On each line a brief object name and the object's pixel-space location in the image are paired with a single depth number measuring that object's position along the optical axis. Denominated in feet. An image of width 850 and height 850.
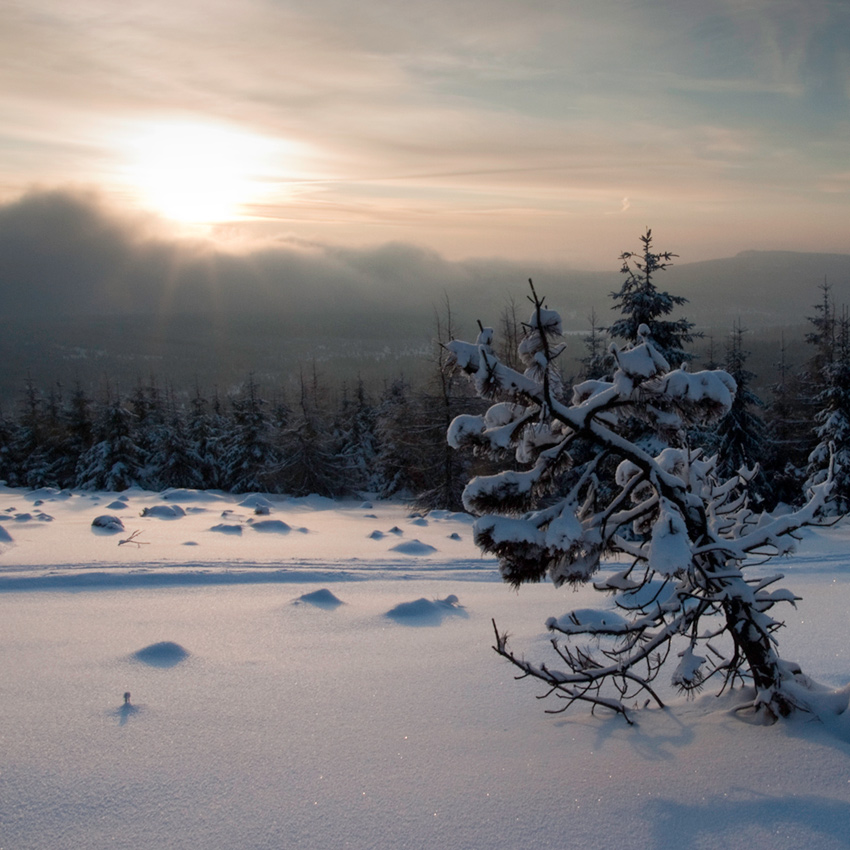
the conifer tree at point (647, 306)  62.03
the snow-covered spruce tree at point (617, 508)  10.70
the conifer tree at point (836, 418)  76.02
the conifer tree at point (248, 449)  120.67
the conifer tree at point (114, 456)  119.85
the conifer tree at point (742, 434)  83.87
